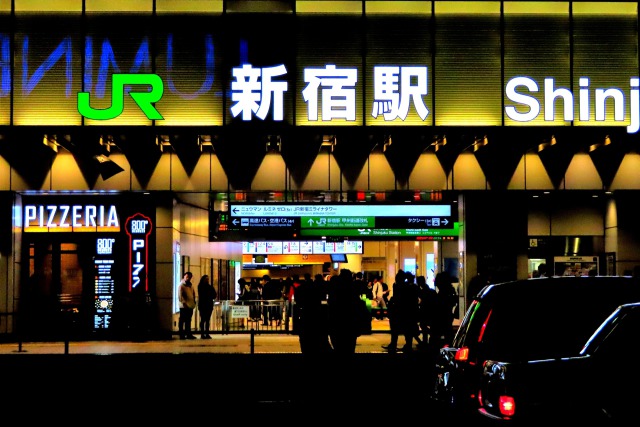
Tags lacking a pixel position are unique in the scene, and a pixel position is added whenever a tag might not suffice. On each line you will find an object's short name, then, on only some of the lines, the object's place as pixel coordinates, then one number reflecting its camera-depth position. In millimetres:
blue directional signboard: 25188
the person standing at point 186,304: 24688
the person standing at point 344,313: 16172
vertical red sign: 24828
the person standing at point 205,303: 25431
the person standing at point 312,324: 15945
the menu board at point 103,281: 25094
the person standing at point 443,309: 20188
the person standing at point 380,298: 34562
